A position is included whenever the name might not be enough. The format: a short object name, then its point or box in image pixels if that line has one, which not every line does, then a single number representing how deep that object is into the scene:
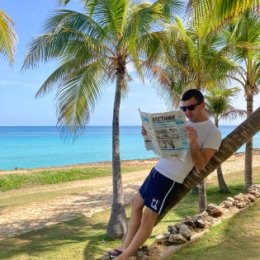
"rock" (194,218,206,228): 5.46
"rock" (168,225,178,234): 5.03
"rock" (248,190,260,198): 8.04
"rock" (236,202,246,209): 6.96
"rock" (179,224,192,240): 4.82
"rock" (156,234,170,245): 4.75
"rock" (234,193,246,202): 7.35
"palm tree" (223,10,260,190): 9.89
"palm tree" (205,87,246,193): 12.84
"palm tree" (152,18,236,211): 8.91
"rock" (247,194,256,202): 7.58
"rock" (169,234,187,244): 4.64
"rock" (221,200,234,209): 6.87
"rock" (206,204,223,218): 6.12
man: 3.27
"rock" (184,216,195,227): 5.45
